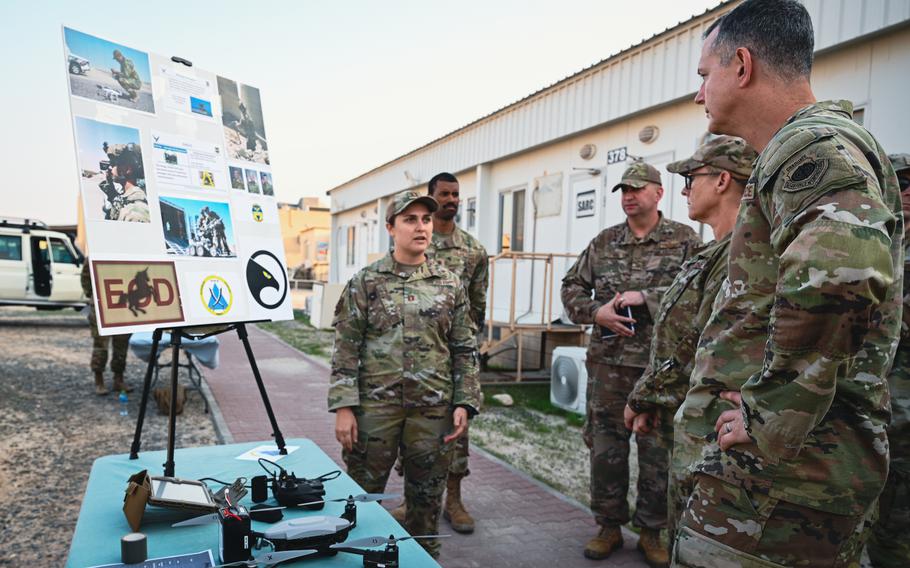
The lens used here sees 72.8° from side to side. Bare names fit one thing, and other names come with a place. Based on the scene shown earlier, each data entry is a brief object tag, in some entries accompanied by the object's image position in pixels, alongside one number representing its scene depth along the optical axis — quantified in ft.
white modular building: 17.61
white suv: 49.06
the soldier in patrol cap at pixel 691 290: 7.82
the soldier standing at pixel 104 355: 25.22
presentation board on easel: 9.29
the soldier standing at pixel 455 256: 14.02
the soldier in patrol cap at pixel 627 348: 11.98
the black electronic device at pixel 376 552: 5.83
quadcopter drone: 5.91
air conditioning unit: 24.00
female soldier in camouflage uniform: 10.05
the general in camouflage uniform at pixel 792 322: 4.17
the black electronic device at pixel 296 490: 7.56
